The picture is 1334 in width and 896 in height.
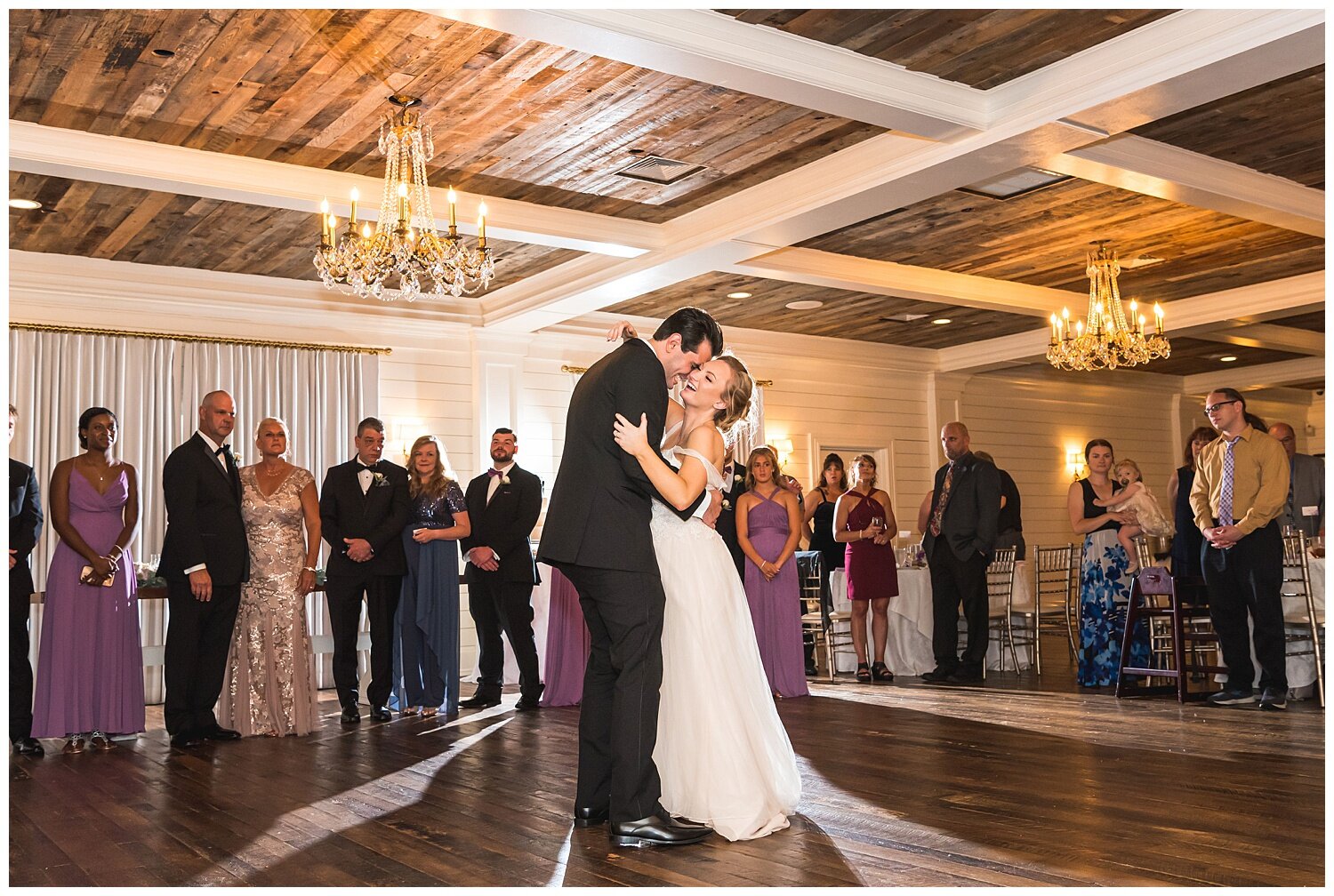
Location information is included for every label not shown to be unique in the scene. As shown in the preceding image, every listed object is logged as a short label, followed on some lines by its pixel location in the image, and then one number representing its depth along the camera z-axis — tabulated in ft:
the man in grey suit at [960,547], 25.77
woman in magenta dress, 26.99
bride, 11.16
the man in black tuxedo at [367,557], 21.77
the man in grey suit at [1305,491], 24.80
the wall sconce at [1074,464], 49.08
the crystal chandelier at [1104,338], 28.55
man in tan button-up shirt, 19.63
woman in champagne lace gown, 19.79
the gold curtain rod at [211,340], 28.30
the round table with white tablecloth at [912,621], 28.27
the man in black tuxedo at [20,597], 18.43
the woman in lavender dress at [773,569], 23.94
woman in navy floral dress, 23.86
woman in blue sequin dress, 22.17
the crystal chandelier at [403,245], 19.30
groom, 10.82
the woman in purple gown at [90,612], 18.86
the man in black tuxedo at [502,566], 23.21
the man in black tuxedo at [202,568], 19.21
